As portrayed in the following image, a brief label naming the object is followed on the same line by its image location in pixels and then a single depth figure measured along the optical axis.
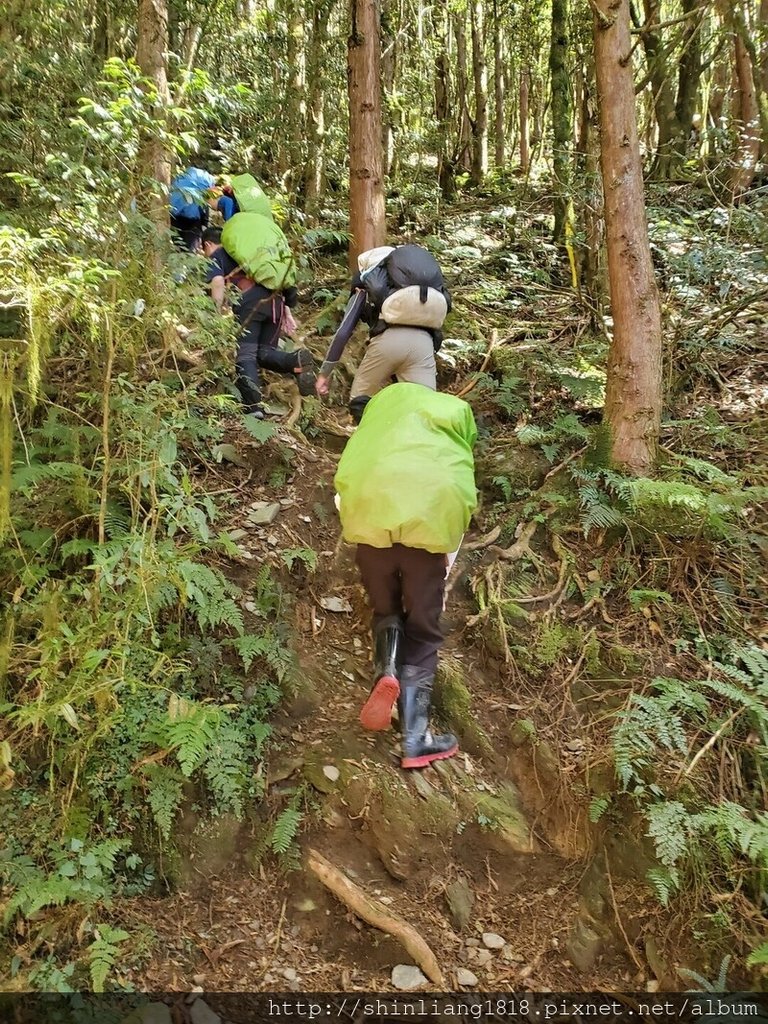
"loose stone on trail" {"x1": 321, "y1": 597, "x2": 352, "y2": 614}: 4.88
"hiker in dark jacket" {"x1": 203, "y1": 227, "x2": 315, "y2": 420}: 5.80
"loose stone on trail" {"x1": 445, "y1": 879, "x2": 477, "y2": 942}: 3.56
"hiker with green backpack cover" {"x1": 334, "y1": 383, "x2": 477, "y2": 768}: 3.50
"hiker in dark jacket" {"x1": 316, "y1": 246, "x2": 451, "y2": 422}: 4.98
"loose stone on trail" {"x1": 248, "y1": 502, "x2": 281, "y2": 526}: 5.01
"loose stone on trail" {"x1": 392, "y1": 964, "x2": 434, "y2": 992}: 3.29
